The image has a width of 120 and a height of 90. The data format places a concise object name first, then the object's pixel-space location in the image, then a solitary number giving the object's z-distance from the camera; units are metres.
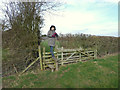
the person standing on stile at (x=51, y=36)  6.21
